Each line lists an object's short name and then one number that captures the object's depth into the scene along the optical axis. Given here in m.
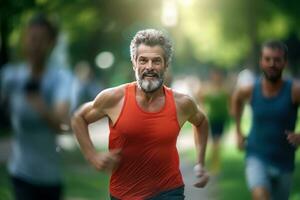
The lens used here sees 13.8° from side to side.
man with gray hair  7.85
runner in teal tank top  10.33
